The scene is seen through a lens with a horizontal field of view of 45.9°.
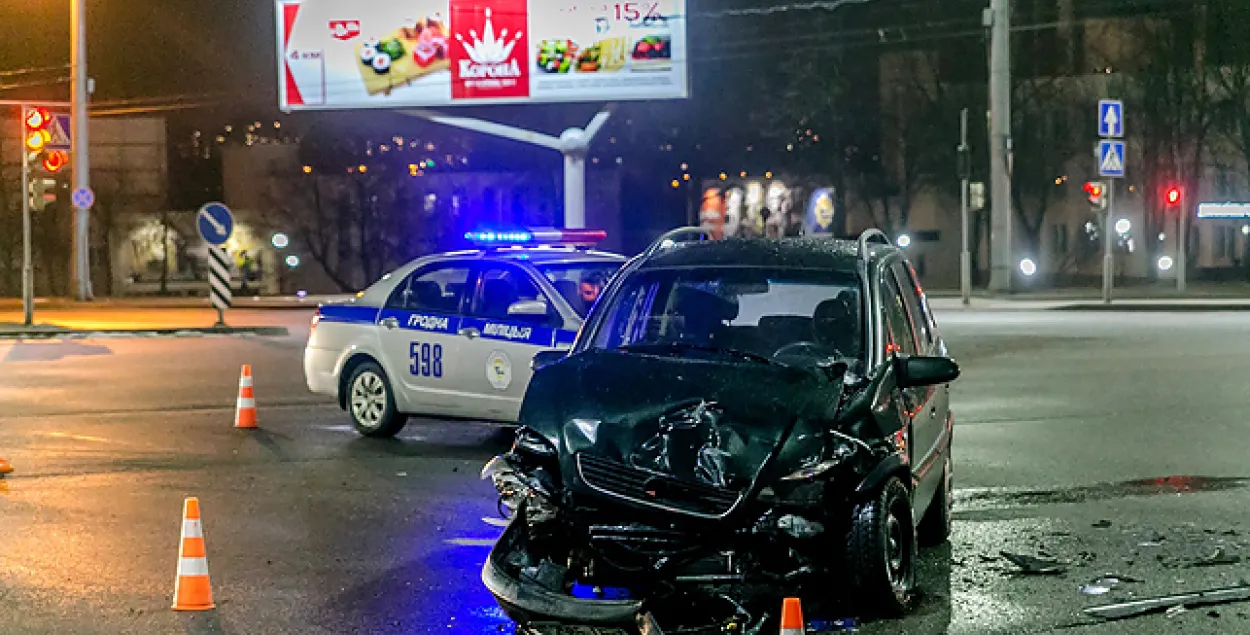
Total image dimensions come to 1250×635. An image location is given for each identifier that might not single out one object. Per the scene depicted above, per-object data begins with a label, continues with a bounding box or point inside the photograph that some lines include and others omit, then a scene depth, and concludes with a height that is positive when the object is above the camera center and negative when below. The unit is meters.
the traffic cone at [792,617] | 5.03 -1.22
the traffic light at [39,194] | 29.33 +1.50
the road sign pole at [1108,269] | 33.59 -0.31
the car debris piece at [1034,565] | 7.35 -1.56
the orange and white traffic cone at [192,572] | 6.63 -1.37
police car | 11.41 -0.53
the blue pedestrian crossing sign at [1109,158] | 32.03 +2.11
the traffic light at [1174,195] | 38.44 +1.55
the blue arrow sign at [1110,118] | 31.16 +2.91
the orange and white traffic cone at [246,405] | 13.21 -1.25
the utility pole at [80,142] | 39.62 +3.50
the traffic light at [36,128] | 29.09 +2.79
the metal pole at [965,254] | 34.69 +0.08
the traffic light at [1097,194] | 34.34 +1.42
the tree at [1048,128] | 55.28 +4.82
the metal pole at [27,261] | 28.66 +0.17
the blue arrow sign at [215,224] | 26.75 +0.78
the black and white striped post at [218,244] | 26.81 +0.42
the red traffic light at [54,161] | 31.12 +2.31
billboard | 34.38 +5.02
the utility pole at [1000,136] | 37.88 +3.10
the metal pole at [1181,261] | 39.77 -0.18
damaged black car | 5.68 -0.90
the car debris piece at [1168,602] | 6.48 -1.57
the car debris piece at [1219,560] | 7.49 -1.57
